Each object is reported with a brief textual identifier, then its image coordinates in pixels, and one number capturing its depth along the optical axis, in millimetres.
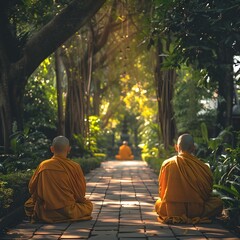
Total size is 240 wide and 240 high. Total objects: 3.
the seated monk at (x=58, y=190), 7066
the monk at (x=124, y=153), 38625
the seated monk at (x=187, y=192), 7039
